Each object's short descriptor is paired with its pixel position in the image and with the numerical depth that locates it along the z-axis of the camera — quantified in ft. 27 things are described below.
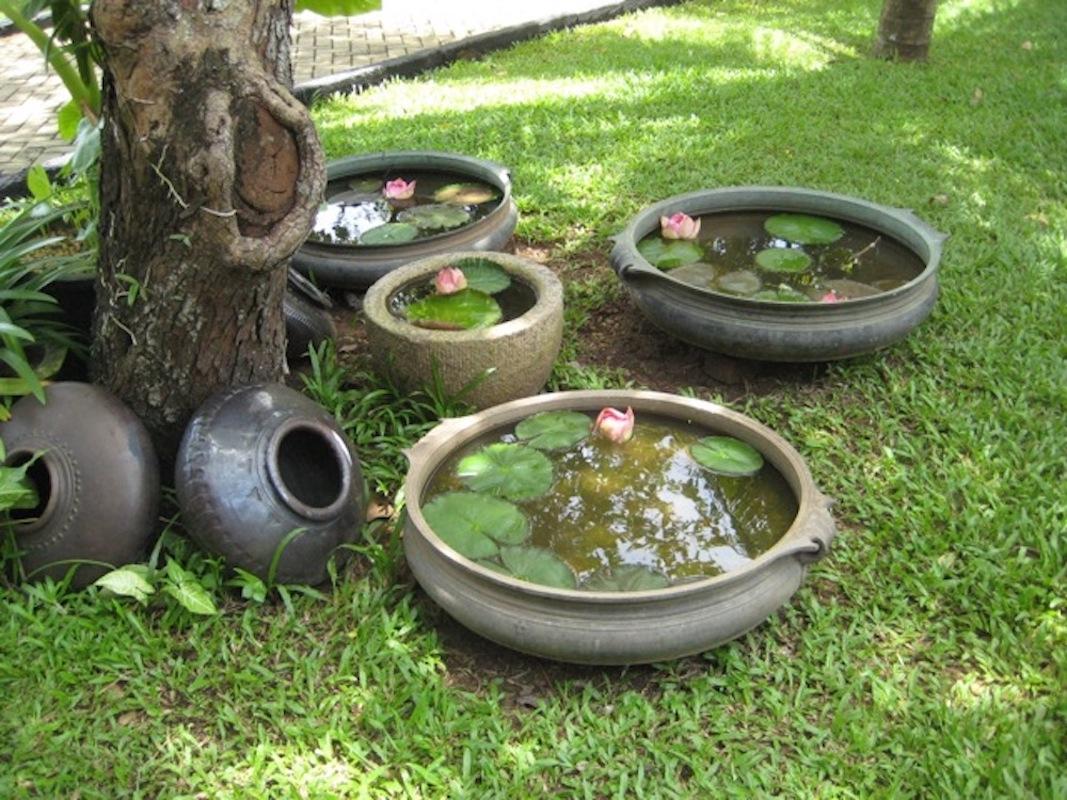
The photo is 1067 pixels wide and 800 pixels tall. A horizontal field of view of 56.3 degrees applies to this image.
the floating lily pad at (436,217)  14.06
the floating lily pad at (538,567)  8.36
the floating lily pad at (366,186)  15.34
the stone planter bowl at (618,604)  7.56
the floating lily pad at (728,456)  9.44
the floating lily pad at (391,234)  13.69
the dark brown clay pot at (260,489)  8.79
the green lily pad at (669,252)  12.86
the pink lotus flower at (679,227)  13.20
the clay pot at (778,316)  11.03
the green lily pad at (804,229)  13.26
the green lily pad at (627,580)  8.29
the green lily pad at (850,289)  12.14
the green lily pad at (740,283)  12.37
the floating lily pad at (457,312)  11.23
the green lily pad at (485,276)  11.82
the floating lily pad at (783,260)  12.85
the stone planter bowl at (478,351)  10.47
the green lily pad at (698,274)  12.50
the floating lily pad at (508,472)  9.35
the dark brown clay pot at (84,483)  8.79
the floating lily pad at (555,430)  9.78
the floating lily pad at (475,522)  8.69
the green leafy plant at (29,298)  9.09
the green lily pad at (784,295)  12.06
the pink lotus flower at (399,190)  14.83
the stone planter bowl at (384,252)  12.88
